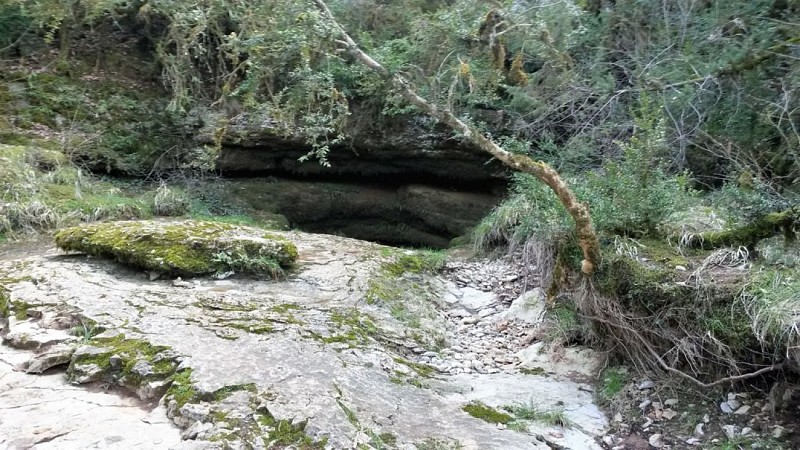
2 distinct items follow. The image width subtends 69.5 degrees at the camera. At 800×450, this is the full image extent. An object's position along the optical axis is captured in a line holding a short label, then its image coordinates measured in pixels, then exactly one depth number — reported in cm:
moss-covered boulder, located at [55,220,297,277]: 476
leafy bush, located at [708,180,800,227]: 409
